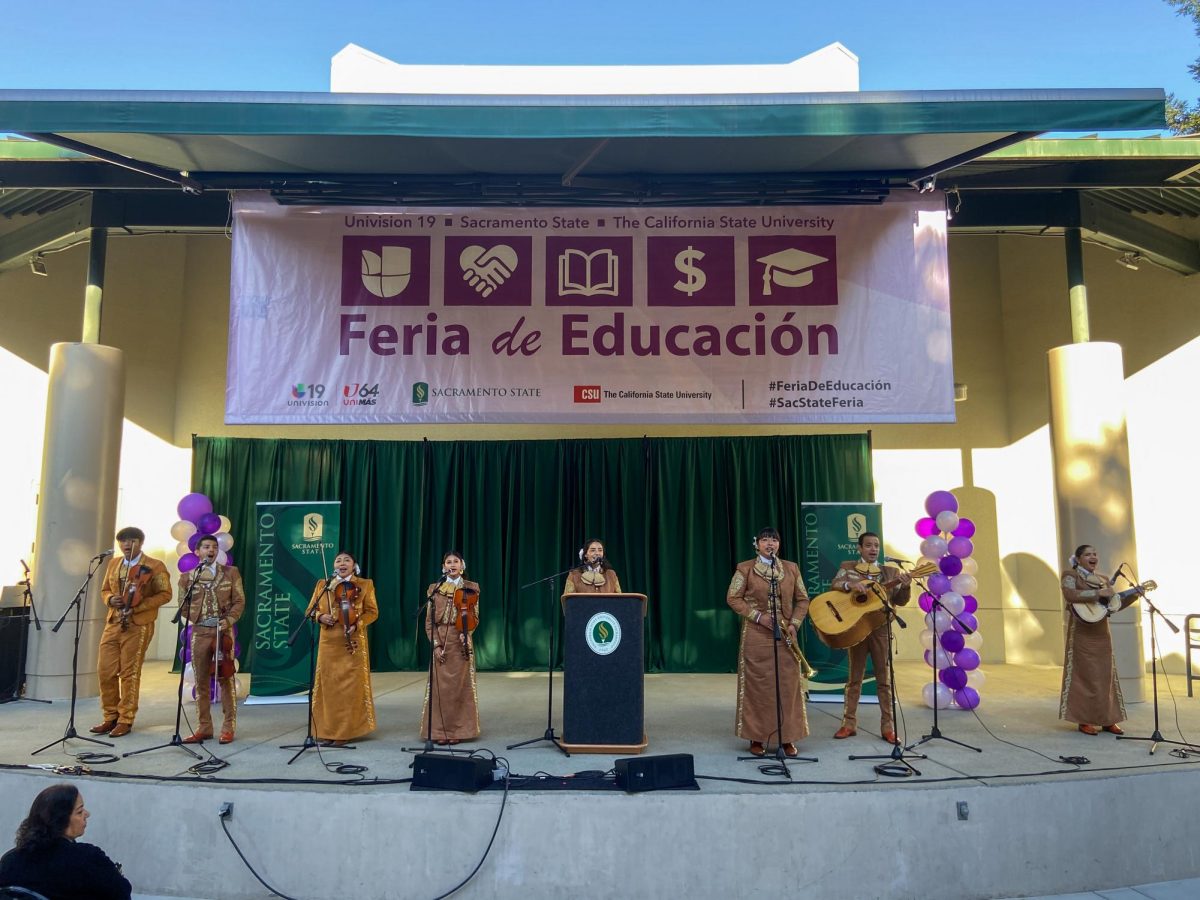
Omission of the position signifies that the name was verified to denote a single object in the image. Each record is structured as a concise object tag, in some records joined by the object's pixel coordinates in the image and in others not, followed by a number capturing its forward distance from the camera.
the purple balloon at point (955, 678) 6.97
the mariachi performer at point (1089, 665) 6.03
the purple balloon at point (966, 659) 7.01
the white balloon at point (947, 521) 7.35
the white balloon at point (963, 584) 7.26
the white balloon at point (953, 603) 7.16
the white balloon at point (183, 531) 7.90
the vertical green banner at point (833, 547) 7.61
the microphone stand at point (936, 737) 5.63
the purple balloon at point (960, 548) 7.34
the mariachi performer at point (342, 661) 5.89
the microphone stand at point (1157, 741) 5.41
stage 4.37
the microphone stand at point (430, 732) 5.55
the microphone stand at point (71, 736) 5.63
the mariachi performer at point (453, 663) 5.82
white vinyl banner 6.21
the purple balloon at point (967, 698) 6.95
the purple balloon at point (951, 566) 7.24
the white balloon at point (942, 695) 7.06
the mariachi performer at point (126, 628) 6.15
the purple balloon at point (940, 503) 7.47
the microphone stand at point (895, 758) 4.88
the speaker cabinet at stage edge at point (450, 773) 4.53
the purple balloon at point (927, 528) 7.48
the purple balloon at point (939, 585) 7.25
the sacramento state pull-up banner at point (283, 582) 7.58
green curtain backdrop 9.81
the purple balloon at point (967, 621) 7.03
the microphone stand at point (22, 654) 7.51
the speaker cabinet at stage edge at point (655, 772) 4.46
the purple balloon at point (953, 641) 6.99
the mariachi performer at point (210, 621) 5.91
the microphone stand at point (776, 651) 5.06
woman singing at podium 5.95
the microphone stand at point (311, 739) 5.50
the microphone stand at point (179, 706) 5.48
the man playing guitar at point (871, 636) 5.76
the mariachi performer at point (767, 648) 5.46
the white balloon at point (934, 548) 7.29
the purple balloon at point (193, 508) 7.97
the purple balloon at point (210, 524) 7.80
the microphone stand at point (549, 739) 5.67
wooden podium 5.45
